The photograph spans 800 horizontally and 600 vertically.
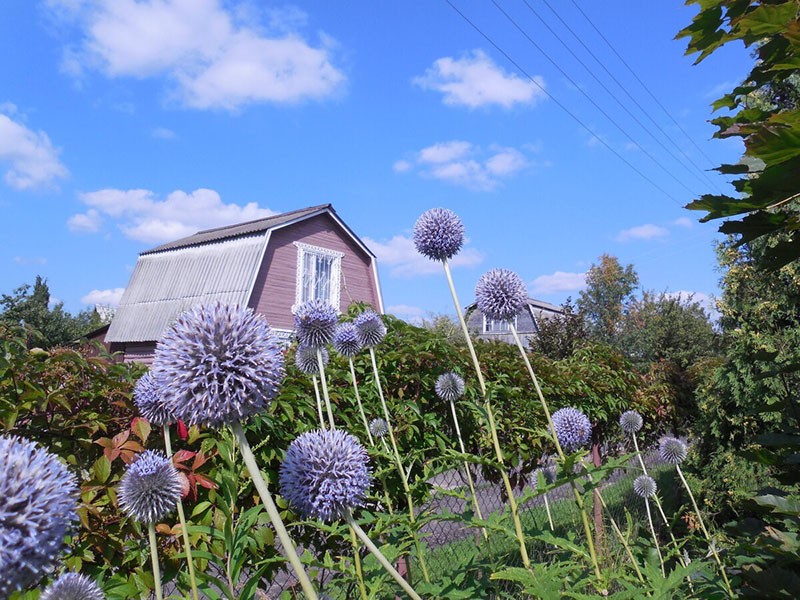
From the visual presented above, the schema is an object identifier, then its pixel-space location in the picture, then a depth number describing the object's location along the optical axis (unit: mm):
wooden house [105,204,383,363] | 19688
